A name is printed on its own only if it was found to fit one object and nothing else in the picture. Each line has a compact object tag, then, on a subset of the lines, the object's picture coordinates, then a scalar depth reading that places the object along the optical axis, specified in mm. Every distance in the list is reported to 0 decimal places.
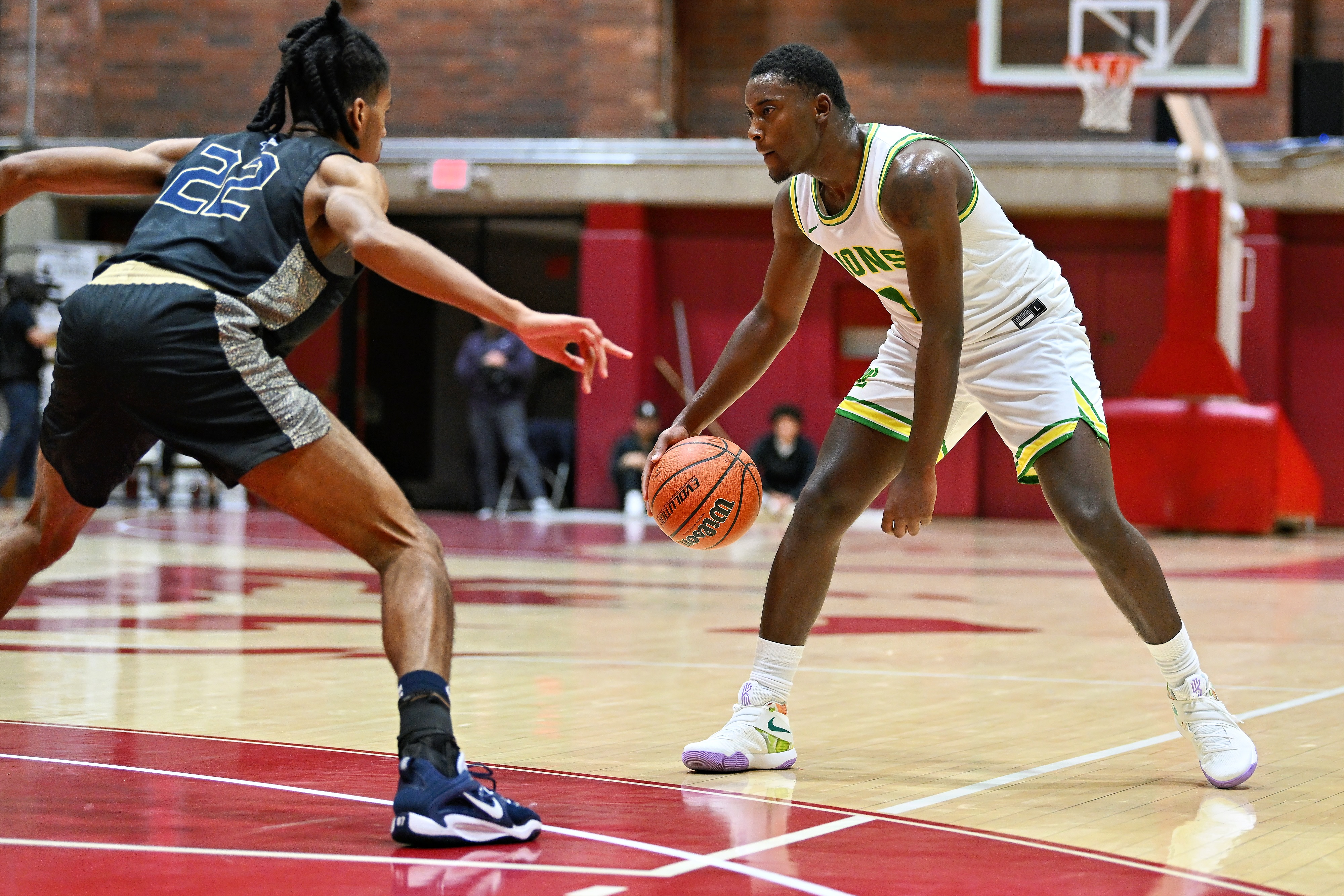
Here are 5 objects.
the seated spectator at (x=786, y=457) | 29953
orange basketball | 8547
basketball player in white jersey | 7734
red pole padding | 27516
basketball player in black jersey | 6227
